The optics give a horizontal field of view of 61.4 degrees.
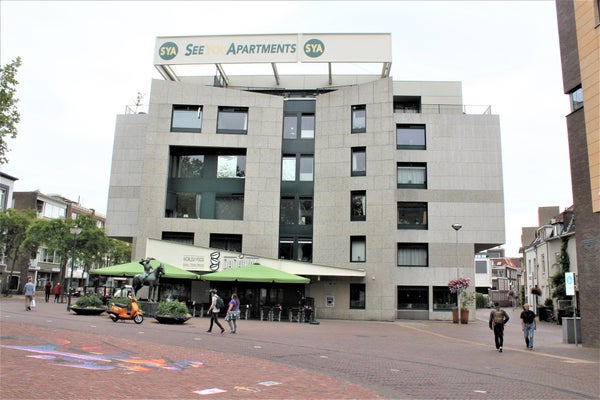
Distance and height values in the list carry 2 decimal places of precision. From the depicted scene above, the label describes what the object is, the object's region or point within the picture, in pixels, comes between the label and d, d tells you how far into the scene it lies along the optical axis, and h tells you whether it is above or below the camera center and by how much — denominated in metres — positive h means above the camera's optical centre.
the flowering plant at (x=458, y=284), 31.95 +0.88
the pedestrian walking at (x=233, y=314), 20.03 -0.86
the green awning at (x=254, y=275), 27.75 +0.94
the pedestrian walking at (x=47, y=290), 40.81 -0.31
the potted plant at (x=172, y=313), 22.86 -1.04
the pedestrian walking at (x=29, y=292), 26.67 -0.31
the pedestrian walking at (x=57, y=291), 42.16 -0.38
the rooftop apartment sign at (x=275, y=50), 37.19 +18.01
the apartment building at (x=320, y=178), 35.06 +8.30
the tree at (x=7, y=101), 15.85 +5.76
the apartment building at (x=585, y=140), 19.34 +6.38
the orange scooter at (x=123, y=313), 22.03 -1.04
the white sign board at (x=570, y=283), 19.09 +0.70
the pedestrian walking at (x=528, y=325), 17.59 -0.86
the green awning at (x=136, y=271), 28.23 +1.03
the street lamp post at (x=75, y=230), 30.38 +3.40
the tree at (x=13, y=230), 49.95 +5.48
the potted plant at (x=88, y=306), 24.80 -0.89
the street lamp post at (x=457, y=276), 32.28 +1.52
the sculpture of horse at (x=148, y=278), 25.59 +0.56
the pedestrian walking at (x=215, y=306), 19.78 -0.57
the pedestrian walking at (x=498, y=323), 16.62 -0.76
